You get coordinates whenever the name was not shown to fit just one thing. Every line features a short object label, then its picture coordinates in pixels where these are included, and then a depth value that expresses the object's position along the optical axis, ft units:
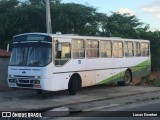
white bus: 47.05
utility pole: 61.29
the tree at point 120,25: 112.90
